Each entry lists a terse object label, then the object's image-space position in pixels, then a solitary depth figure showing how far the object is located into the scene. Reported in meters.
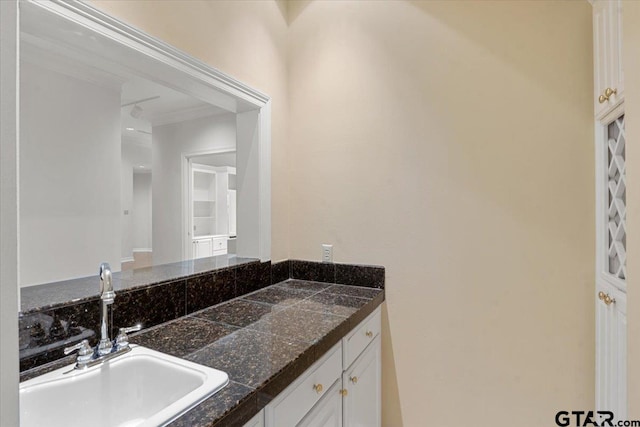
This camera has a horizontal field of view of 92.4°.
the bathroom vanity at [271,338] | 0.91
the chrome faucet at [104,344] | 0.97
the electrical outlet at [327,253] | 2.08
